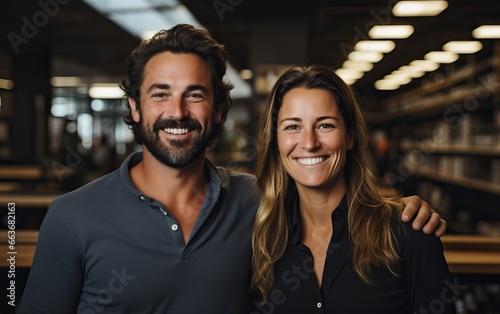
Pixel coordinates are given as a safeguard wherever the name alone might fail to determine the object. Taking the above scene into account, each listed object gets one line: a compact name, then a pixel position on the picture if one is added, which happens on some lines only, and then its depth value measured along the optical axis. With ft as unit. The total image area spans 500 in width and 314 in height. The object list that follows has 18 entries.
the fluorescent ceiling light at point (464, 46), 20.48
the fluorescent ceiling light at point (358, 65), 27.81
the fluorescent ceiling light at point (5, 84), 37.01
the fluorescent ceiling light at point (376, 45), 20.93
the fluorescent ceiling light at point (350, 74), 32.76
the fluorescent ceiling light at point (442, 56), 23.35
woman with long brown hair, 5.46
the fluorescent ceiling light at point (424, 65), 26.44
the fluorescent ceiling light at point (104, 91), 58.59
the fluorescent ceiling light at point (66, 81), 50.79
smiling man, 5.42
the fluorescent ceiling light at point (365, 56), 23.80
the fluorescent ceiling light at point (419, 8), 15.21
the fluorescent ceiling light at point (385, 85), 39.27
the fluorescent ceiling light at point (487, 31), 18.01
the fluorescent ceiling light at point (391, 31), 18.14
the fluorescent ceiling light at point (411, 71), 29.55
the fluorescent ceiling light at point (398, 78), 33.73
